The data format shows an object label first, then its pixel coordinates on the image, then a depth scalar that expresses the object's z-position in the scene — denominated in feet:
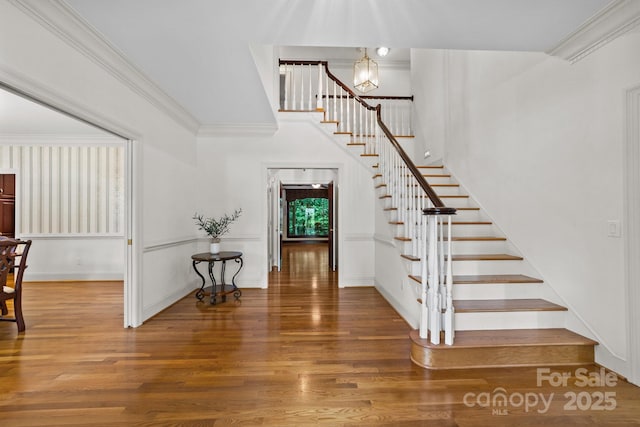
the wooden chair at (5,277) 10.00
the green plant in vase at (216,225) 13.97
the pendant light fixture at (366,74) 17.21
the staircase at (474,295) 7.68
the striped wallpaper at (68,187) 17.84
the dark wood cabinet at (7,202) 19.40
